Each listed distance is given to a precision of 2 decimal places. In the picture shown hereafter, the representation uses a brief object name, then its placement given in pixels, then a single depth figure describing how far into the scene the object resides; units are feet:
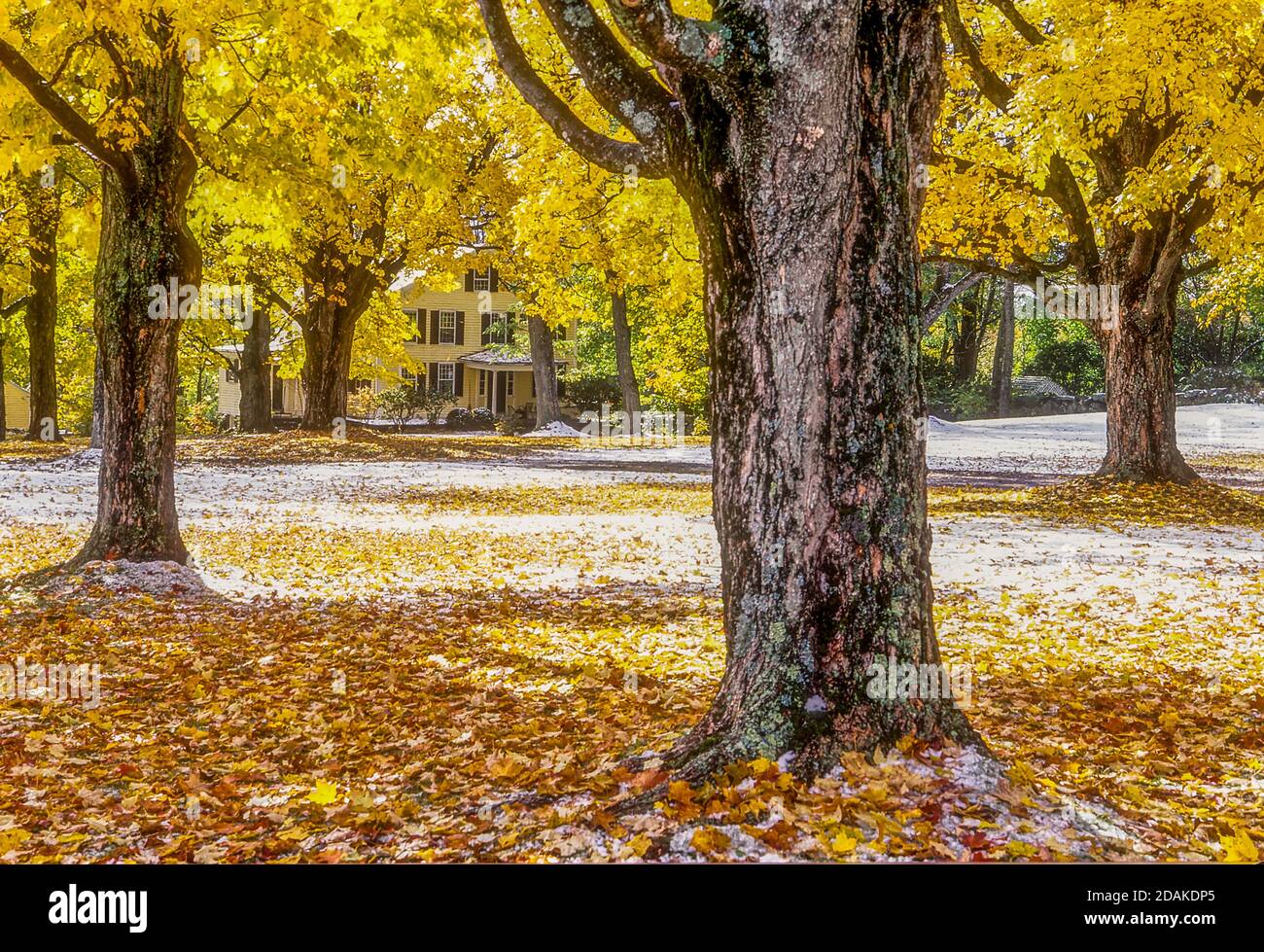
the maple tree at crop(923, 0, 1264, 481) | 39.86
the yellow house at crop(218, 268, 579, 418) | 182.29
